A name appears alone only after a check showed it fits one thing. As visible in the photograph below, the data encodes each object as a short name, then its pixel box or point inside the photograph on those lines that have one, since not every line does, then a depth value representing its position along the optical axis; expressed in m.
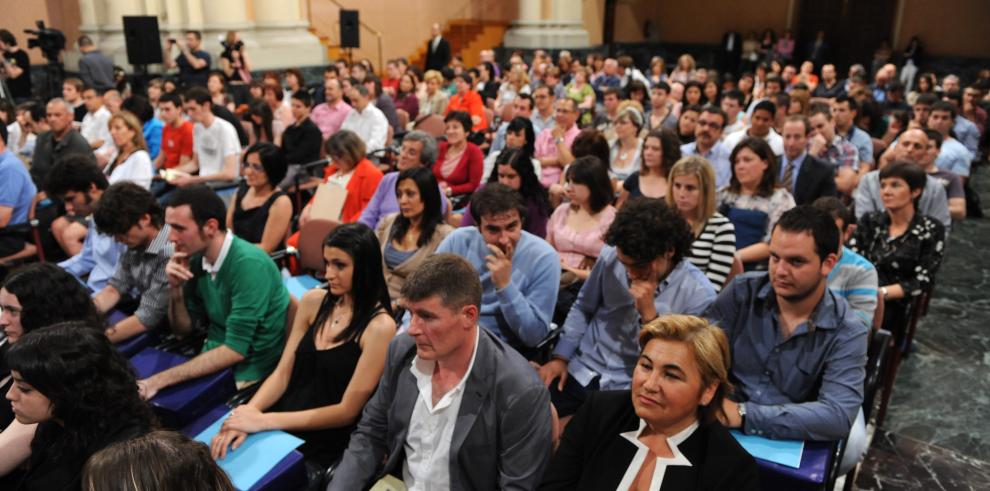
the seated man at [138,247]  2.93
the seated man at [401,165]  4.25
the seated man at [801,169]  4.27
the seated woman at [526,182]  4.05
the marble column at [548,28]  15.55
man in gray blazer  1.93
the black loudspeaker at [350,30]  11.33
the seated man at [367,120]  6.68
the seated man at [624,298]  2.48
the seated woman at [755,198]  3.75
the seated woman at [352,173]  4.66
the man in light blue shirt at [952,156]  5.26
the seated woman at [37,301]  2.46
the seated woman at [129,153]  5.04
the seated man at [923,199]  3.84
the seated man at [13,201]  4.38
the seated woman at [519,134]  5.29
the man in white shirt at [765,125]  5.02
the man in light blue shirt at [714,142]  4.83
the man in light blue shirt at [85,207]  3.52
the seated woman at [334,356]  2.32
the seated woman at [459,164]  5.21
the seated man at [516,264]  2.73
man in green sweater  2.63
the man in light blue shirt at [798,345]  2.02
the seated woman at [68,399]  1.88
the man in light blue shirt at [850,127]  5.46
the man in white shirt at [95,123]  6.46
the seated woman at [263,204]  4.04
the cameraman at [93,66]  9.59
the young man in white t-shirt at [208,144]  5.57
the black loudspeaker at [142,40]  9.28
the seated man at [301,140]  6.03
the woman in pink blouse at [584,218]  3.53
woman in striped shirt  3.17
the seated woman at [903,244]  3.32
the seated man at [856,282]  2.70
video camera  9.66
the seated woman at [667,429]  1.68
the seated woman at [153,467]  1.32
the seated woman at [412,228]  3.43
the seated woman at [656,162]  4.14
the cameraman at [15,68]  9.43
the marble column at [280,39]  10.97
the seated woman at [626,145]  5.10
